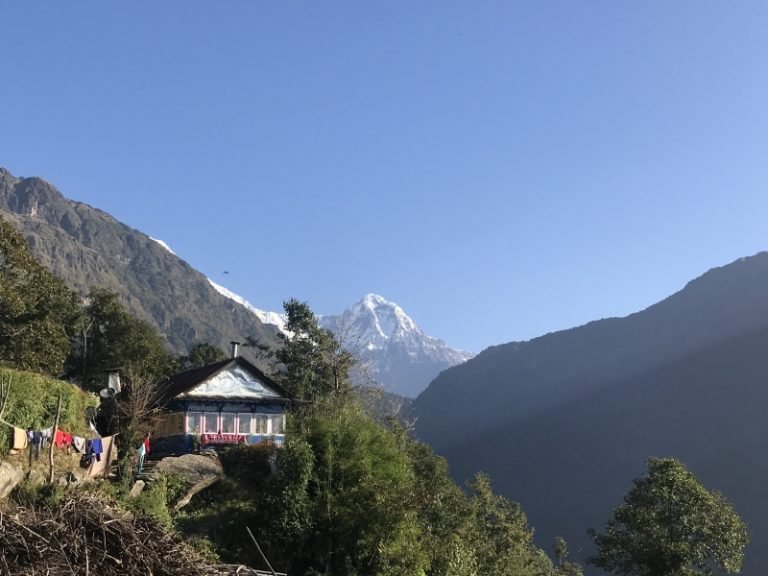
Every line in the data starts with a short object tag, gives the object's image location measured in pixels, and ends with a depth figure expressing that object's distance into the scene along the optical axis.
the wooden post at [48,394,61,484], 22.62
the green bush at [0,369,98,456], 24.02
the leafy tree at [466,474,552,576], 31.91
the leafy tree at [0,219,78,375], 29.77
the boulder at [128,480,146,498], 24.31
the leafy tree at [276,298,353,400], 43.47
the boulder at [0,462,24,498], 19.42
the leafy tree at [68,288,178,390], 50.66
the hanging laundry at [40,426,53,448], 24.44
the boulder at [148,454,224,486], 28.41
